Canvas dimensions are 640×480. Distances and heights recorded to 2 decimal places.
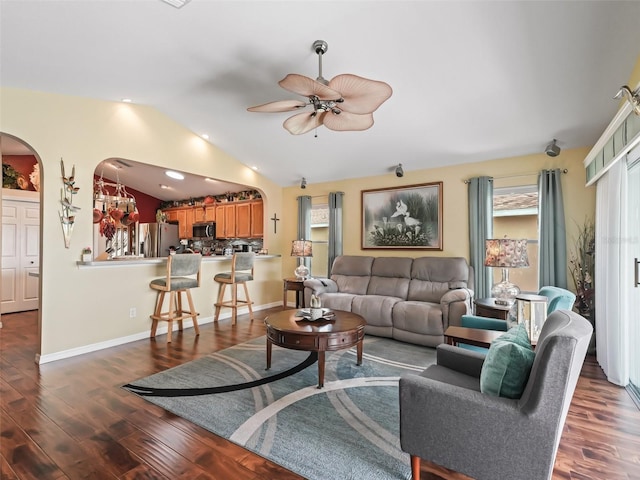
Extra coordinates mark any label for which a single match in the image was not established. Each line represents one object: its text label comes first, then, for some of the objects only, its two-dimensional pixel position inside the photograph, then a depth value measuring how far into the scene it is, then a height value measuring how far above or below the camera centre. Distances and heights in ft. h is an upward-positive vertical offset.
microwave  25.36 +0.80
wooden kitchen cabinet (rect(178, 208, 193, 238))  27.20 +1.54
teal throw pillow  4.91 -2.02
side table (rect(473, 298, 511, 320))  11.11 -2.44
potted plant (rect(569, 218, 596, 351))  11.79 -1.04
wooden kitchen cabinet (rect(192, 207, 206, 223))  26.14 +2.15
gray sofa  12.48 -2.44
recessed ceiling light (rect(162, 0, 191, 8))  7.75 +5.85
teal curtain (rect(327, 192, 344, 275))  19.04 +0.94
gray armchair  4.33 -2.65
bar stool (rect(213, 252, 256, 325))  16.19 -2.03
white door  18.15 -0.90
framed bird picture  16.01 +1.25
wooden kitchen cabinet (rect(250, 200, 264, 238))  22.26 +1.50
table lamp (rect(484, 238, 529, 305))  11.00 -0.60
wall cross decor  21.16 +1.29
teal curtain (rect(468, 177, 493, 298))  14.24 +0.70
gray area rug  6.01 -4.14
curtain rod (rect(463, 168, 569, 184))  12.84 +2.91
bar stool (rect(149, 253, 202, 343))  13.24 -1.93
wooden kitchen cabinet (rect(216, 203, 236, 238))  23.88 +1.48
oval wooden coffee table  8.77 -2.66
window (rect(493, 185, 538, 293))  13.69 +0.90
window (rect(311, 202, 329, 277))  20.42 +0.16
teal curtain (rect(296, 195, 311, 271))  20.38 +1.31
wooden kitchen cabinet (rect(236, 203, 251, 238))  22.89 +1.47
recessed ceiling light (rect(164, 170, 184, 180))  21.44 +4.42
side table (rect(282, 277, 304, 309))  17.93 -2.70
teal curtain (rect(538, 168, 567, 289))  12.55 +0.36
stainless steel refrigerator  20.99 +0.10
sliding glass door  8.96 -0.68
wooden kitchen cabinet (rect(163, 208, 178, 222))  28.17 +2.26
